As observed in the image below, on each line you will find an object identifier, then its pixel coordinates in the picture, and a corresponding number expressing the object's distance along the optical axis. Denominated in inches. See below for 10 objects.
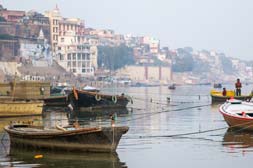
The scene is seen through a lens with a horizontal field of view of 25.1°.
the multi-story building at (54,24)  5821.9
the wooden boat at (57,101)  1671.4
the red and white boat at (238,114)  863.1
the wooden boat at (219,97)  1813.5
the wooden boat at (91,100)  1537.9
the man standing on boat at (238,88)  1557.6
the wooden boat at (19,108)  1232.2
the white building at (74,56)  5752.5
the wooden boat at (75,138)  635.5
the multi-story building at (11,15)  5369.1
